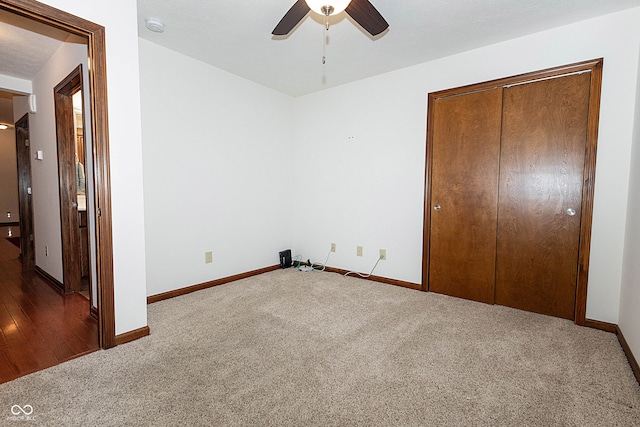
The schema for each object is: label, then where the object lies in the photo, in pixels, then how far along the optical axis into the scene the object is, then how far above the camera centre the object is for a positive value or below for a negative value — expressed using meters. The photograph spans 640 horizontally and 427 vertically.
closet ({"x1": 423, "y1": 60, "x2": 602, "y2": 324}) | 2.41 +0.04
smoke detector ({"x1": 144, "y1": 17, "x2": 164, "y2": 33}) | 2.38 +1.33
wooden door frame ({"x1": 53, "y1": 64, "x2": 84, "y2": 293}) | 2.98 +0.01
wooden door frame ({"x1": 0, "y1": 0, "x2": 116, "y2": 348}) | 1.86 +0.17
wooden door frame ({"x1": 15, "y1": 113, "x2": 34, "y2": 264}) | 4.14 -0.03
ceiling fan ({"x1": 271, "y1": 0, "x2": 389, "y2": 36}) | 1.67 +1.07
